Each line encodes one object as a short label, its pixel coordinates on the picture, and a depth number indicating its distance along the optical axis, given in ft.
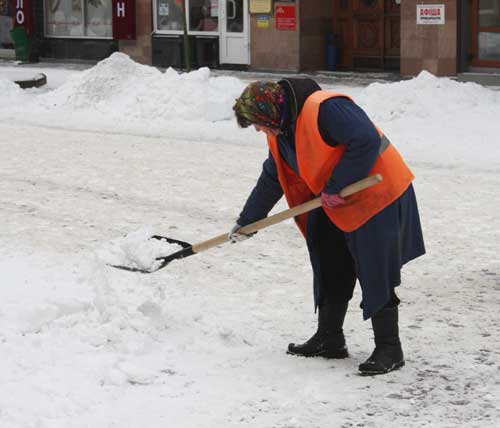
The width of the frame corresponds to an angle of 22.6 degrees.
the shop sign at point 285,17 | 69.72
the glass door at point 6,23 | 88.28
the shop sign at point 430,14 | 62.28
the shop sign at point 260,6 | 70.79
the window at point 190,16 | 75.15
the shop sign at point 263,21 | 71.31
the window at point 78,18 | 82.02
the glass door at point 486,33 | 61.87
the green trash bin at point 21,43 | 85.04
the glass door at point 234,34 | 73.41
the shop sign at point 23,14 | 84.99
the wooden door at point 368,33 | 69.15
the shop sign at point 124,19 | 78.07
